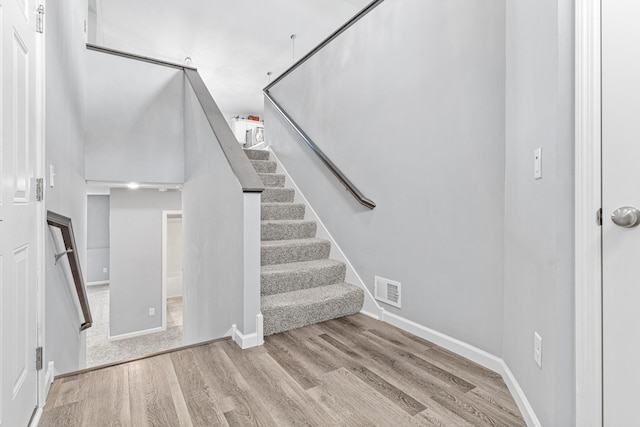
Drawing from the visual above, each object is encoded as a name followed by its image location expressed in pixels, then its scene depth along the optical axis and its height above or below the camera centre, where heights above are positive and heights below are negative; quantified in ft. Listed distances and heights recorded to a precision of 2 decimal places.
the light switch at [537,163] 4.27 +0.65
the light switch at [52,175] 6.19 +0.73
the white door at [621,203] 3.41 +0.09
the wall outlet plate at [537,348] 4.21 -1.82
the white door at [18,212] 3.56 +0.01
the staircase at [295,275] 8.03 -1.76
